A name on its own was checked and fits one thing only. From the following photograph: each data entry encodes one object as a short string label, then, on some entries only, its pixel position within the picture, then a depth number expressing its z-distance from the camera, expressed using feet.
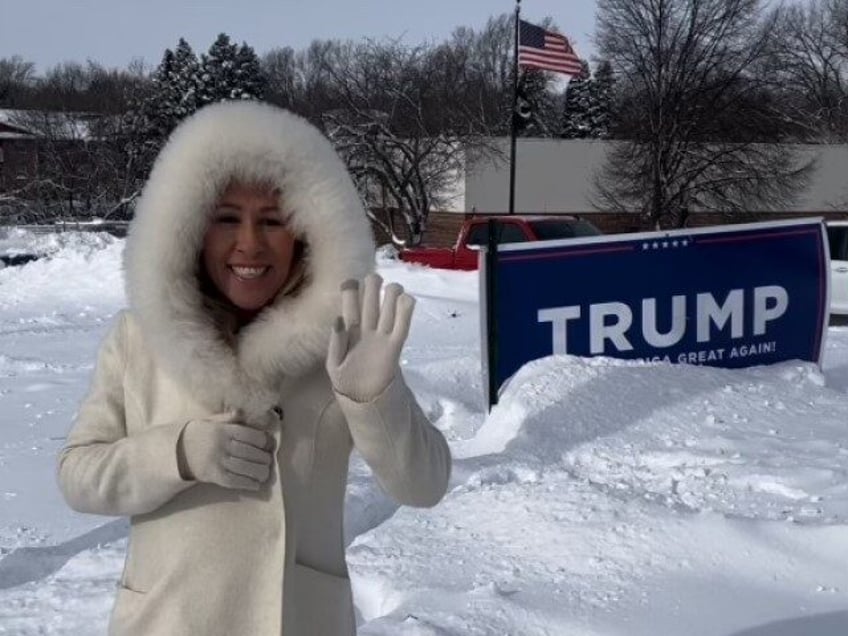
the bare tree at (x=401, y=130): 109.60
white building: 116.67
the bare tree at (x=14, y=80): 242.17
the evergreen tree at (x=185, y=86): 152.76
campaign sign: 22.68
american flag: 72.28
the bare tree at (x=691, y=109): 105.50
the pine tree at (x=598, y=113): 188.14
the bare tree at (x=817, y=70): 174.19
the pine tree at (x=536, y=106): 129.25
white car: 45.47
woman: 5.85
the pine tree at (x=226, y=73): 157.07
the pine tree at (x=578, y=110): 200.64
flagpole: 88.45
